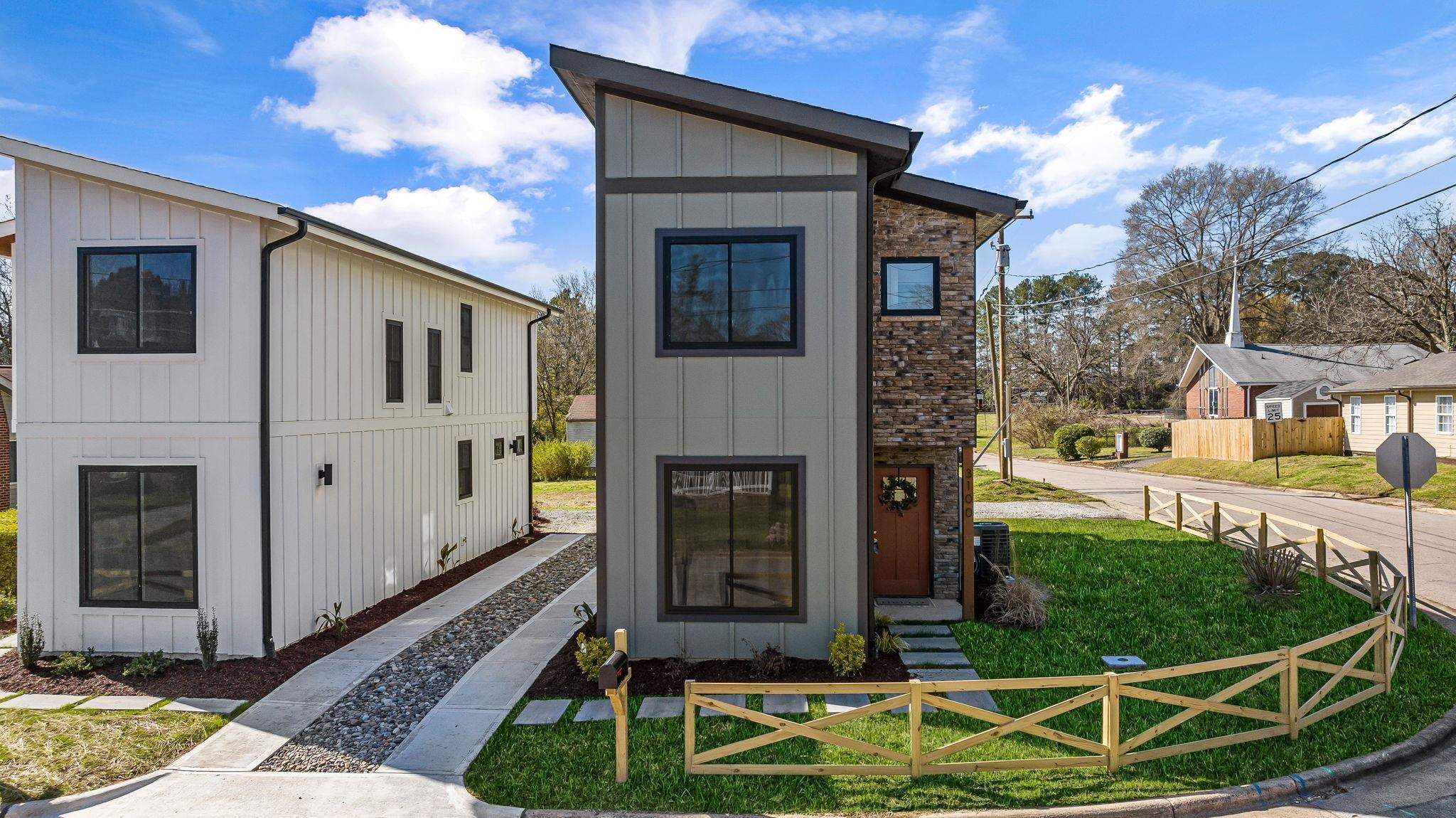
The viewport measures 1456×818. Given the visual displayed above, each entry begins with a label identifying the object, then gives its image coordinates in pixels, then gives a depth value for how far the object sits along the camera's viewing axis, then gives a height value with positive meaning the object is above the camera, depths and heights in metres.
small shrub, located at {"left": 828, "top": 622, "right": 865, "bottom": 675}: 7.94 -2.62
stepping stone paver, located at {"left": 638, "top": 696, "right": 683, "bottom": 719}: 7.05 -2.87
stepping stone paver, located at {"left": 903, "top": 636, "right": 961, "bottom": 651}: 9.01 -2.88
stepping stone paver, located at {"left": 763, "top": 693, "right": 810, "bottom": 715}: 7.15 -2.88
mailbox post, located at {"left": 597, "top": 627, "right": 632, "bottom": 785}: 5.71 -2.14
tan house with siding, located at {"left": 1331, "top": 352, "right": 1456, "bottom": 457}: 25.31 +0.01
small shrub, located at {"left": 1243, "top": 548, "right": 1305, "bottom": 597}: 10.85 -2.48
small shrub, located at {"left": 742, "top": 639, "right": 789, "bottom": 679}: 7.98 -2.74
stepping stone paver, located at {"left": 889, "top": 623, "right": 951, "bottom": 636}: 9.55 -2.87
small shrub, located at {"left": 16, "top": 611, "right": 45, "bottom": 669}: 8.39 -2.53
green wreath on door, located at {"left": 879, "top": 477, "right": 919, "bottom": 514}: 10.91 -1.22
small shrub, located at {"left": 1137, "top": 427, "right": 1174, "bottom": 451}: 38.62 -1.56
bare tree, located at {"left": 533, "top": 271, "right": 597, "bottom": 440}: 39.75 +2.75
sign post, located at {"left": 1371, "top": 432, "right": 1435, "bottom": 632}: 9.52 -0.74
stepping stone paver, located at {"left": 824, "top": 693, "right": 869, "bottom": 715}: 7.23 -2.89
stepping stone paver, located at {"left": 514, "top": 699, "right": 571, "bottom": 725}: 6.98 -2.89
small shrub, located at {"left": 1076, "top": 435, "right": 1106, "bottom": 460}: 34.72 -1.77
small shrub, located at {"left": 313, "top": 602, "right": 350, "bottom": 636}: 9.59 -2.69
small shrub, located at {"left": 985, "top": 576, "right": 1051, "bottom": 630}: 9.73 -2.63
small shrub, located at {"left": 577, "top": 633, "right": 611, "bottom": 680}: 7.86 -2.58
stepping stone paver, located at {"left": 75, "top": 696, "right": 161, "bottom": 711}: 7.30 -2.84
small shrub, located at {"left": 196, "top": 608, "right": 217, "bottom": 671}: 8.25 -2.51
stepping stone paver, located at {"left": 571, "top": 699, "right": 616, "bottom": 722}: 7.02 -2.88
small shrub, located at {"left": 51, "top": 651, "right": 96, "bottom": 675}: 8.15 -2.72
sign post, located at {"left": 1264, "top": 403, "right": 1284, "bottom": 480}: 34.25 -0.29
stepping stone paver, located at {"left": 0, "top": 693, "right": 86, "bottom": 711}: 7.30 -2.83
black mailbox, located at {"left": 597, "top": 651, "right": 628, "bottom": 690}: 5.70 -2.03
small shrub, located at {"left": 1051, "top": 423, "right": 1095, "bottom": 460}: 35.31 -1.45
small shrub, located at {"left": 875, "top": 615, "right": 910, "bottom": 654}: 8.60 -2.69
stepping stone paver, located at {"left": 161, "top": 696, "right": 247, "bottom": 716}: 7.26 -2.86
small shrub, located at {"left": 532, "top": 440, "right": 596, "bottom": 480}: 30.78 -1.94
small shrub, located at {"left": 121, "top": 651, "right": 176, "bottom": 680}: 8.04 -2.71
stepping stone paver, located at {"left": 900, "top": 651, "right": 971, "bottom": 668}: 8.38 -2.88
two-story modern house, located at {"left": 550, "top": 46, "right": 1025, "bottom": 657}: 8.33 +0.39
